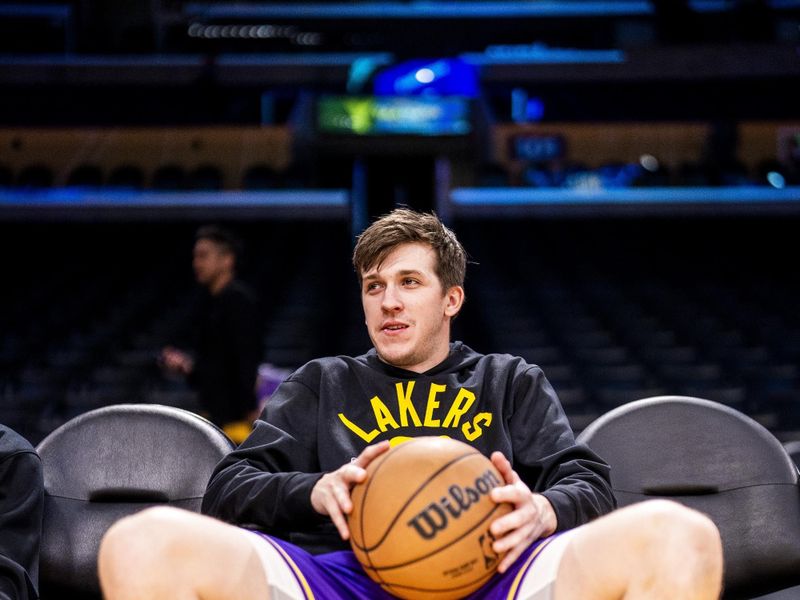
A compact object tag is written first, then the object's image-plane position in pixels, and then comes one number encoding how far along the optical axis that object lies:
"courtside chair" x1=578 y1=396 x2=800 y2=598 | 2.05
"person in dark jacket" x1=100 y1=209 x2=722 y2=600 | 1.37
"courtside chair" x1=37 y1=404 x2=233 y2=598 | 2.06
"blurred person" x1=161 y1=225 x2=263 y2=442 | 4.14
